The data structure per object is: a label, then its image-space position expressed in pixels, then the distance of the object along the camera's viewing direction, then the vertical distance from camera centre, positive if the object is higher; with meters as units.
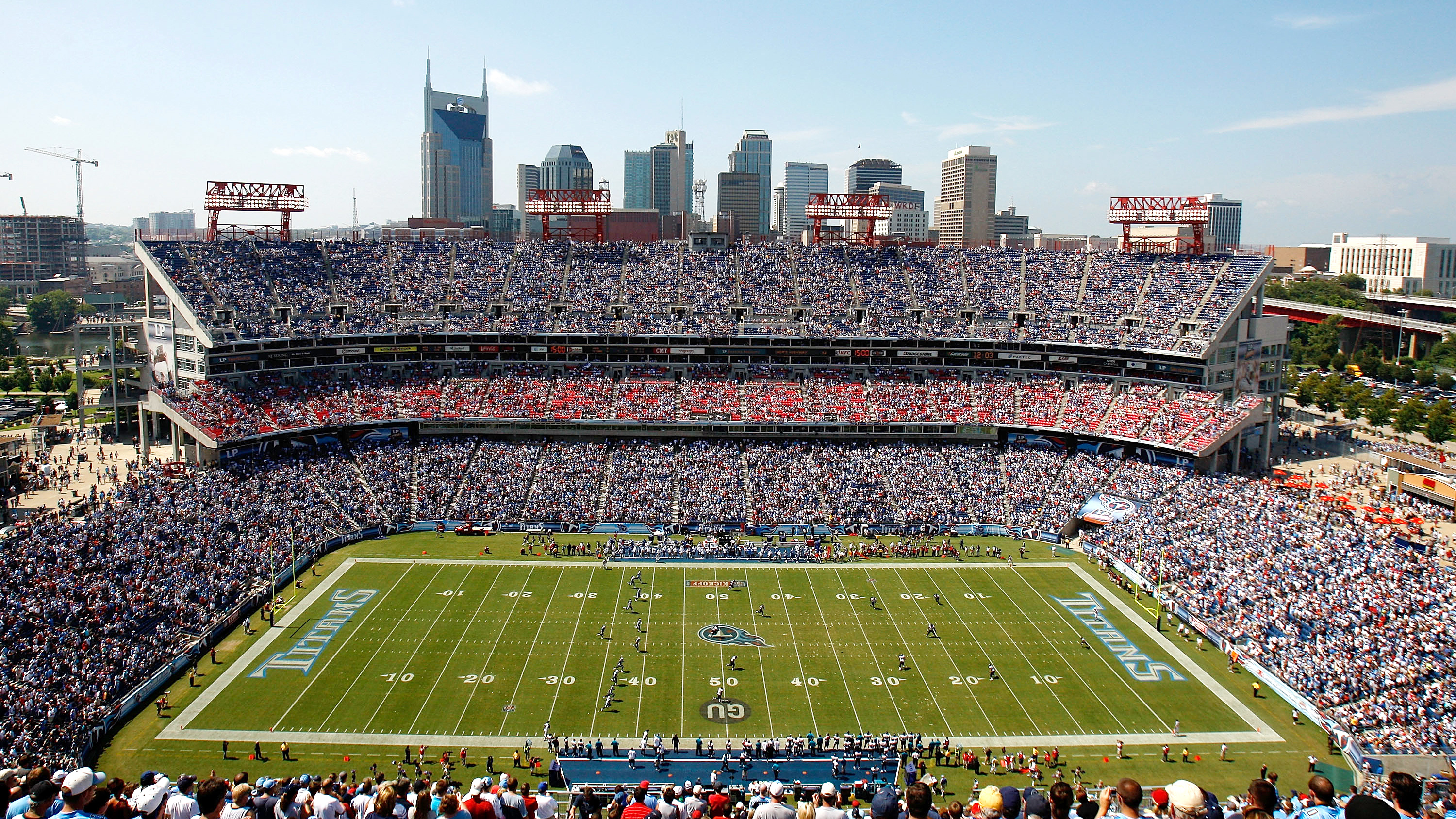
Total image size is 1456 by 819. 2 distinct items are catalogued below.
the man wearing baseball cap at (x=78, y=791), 11.07 -6.04
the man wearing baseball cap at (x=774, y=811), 10.98 -6.10
